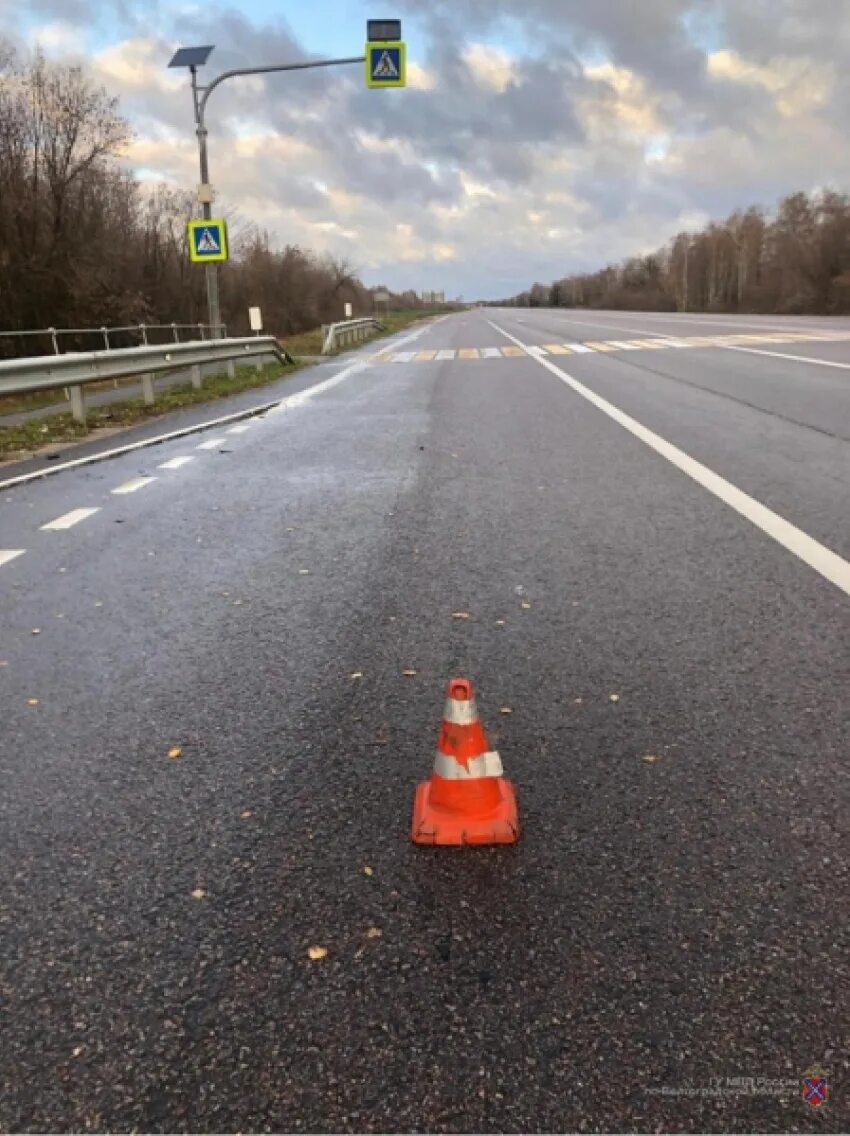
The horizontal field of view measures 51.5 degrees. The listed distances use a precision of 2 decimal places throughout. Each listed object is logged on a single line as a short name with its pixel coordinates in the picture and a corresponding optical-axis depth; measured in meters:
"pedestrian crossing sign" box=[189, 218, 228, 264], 19.64
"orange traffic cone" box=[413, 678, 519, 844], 2.41
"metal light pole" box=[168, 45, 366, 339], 18.08
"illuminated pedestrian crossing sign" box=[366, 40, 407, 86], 17.53
